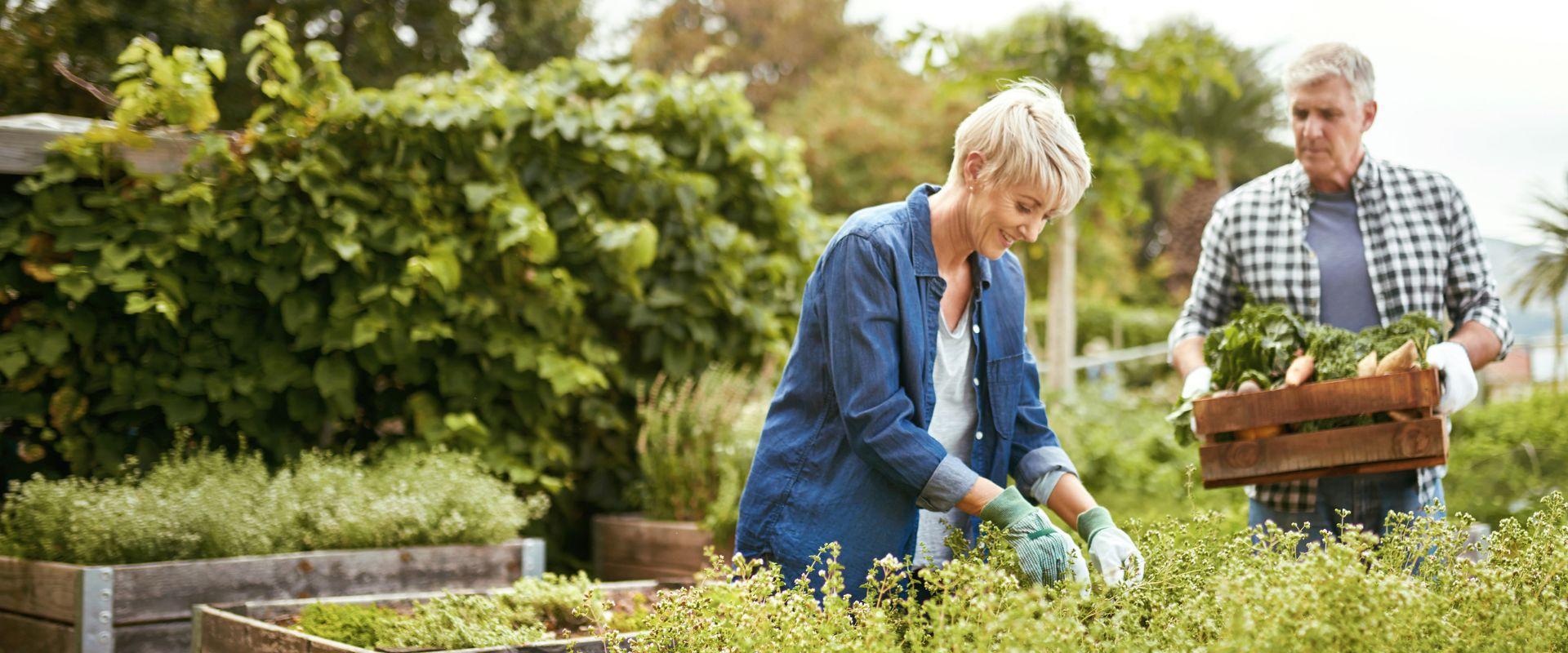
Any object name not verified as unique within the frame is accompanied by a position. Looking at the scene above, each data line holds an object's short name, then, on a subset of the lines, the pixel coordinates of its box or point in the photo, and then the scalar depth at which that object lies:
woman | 2.00
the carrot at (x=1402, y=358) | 2.30
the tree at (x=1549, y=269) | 6.24
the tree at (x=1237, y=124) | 19.70
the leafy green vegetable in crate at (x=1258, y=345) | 2.52
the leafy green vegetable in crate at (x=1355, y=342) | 2.44
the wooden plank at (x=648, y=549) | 4.27
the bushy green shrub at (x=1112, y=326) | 17.58
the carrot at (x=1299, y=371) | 2.42
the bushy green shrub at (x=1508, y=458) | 4.98
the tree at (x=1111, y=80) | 6.11
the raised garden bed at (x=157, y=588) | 3.04
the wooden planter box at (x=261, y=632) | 2.36
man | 2.58
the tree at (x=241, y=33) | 5.32
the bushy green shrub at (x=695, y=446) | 4.49
